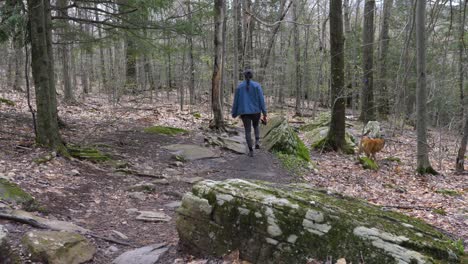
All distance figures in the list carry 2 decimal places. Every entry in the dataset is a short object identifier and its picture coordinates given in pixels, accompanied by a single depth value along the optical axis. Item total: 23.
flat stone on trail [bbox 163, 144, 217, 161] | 9.19
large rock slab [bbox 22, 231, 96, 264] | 3.47
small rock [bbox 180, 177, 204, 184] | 7.26
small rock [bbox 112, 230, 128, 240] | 4.53
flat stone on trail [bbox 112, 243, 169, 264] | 3.81
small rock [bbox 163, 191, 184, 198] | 6.43
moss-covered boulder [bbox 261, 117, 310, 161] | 9.80
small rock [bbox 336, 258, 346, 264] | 3.25
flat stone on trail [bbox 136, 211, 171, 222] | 5.23
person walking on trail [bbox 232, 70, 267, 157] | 8.62
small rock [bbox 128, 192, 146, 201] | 6.10
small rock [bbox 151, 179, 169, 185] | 6.94
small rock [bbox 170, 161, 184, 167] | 8.47
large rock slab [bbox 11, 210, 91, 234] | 4.14
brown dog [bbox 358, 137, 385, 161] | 9.55
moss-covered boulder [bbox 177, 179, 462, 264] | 3.26
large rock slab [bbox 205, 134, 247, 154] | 10.12
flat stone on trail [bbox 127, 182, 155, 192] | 6.43
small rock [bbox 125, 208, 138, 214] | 5.46
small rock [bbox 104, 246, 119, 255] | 4.04
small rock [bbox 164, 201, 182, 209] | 5.89
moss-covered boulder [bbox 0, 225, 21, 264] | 3.21
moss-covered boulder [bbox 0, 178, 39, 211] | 4.55
